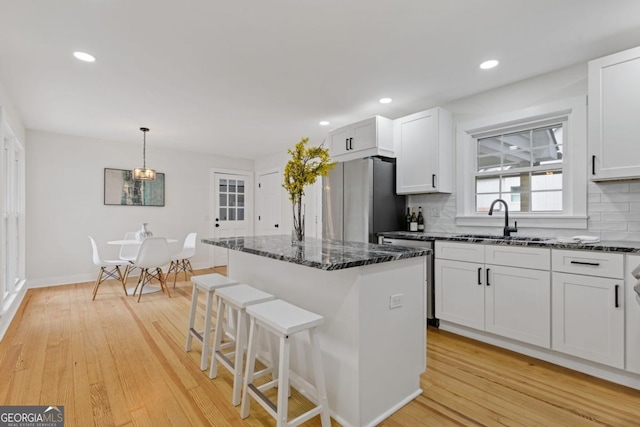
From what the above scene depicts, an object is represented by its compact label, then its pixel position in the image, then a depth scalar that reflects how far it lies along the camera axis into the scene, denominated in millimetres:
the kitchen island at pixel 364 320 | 1607
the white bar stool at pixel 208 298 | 2217
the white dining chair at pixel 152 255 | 4117
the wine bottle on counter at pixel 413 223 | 3757
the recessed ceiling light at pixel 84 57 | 2455
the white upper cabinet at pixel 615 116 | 2213
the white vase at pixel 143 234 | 4633
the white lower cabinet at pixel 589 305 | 2035
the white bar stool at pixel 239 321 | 1825
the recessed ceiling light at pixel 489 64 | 2588
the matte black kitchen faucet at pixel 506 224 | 2893
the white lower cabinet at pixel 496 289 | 2357
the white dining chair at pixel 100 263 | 4121
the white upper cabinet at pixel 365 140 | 3650
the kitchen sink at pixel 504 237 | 2514
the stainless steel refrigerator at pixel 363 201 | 3570
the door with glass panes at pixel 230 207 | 6516
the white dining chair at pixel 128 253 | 4309
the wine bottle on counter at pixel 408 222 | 3854
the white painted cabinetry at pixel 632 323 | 1966
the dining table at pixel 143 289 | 4398
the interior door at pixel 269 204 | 6441
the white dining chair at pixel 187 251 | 4882
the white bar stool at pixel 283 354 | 1464
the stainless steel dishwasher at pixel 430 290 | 3061
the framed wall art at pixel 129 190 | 5273
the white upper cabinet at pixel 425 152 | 3377
